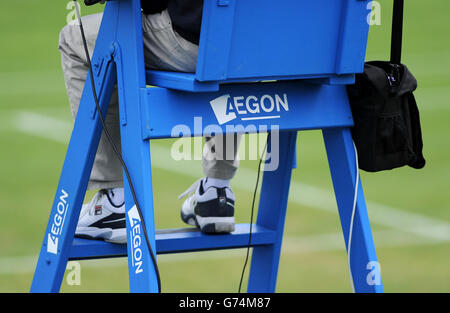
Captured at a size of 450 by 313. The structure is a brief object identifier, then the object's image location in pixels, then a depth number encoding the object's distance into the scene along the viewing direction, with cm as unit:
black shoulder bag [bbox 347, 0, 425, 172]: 548
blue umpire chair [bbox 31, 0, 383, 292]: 501
